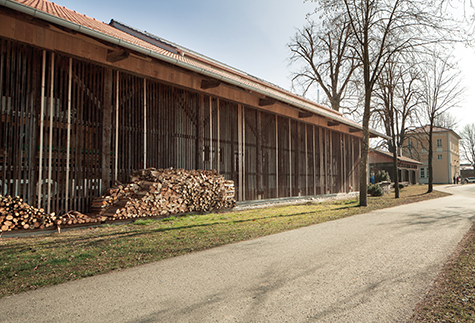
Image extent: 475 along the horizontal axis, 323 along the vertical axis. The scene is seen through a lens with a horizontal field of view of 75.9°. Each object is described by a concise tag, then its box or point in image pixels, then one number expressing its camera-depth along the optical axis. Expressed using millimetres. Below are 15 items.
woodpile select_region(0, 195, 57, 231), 6066
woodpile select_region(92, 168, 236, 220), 7747
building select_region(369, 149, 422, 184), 34906
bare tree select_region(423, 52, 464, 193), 21562
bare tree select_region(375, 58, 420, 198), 19266
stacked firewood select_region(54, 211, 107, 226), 6805
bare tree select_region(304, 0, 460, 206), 13147
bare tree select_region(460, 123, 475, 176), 64438
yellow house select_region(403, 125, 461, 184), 56447
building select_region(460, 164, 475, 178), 74025
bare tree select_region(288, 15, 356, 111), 27028
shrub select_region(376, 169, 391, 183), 26797
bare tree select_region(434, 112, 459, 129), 40931
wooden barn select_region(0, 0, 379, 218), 6633
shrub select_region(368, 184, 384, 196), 19672
